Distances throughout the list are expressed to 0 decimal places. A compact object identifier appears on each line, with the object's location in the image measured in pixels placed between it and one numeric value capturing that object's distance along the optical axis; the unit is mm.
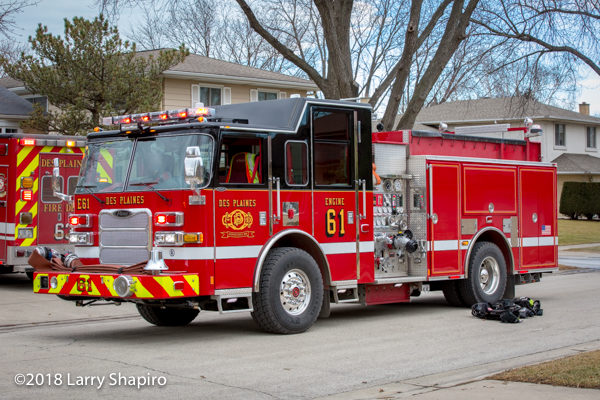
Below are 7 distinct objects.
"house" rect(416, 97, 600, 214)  49594
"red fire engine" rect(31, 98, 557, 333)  9641
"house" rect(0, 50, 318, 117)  30141
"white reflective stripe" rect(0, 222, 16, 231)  15773
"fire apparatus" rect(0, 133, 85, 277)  15758
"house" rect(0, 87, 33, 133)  29078
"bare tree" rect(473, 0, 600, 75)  22516
